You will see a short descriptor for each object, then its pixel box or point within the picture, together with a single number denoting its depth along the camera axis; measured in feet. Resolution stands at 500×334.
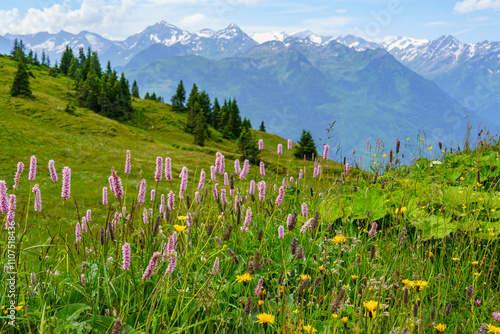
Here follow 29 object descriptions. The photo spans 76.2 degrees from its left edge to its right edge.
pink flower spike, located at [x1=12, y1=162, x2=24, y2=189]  7.94
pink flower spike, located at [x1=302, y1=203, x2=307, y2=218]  10.21
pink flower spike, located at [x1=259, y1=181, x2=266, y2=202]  10.13
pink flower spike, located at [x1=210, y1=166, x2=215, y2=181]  12.59
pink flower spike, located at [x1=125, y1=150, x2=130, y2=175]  8.50
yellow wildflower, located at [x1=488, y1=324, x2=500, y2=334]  6.86
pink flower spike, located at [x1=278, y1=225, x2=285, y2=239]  9.35
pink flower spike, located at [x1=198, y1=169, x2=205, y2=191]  10.11
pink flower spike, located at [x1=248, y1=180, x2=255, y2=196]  12.11
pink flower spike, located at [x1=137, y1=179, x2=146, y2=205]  9.85
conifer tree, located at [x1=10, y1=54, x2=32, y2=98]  204.33
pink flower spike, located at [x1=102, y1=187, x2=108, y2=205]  10.38
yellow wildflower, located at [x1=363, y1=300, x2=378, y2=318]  6.69
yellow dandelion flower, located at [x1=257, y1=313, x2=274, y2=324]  6.48
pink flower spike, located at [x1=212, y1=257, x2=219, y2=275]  8.14
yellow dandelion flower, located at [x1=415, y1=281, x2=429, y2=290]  7.93
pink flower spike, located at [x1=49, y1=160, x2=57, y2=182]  8.53
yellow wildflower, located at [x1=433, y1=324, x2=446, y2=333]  6.97
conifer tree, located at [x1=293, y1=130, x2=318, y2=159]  200.45
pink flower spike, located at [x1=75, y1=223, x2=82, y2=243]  10.96
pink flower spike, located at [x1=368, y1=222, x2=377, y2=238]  10.58
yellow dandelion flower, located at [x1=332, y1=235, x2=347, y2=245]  9.95
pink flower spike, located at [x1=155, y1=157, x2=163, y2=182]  9.17
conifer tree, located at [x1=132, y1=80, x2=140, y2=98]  400.88
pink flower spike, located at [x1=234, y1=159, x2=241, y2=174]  12.40
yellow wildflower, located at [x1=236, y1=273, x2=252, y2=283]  8.09
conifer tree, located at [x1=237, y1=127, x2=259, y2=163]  212.23
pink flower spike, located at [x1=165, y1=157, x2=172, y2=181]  8.80
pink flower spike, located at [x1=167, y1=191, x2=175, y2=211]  12.27
